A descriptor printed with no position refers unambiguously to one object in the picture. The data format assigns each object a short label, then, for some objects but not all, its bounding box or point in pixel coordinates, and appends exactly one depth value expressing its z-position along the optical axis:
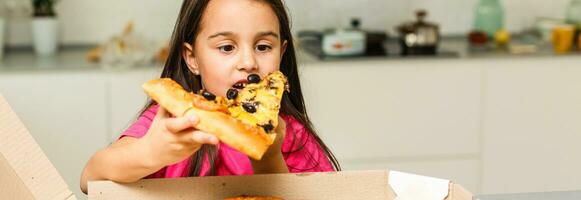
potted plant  2.99
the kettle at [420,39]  2.94
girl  1.08
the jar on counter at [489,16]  3.22
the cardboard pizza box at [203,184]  1.09
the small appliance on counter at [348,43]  2.89
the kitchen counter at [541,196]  1.18
